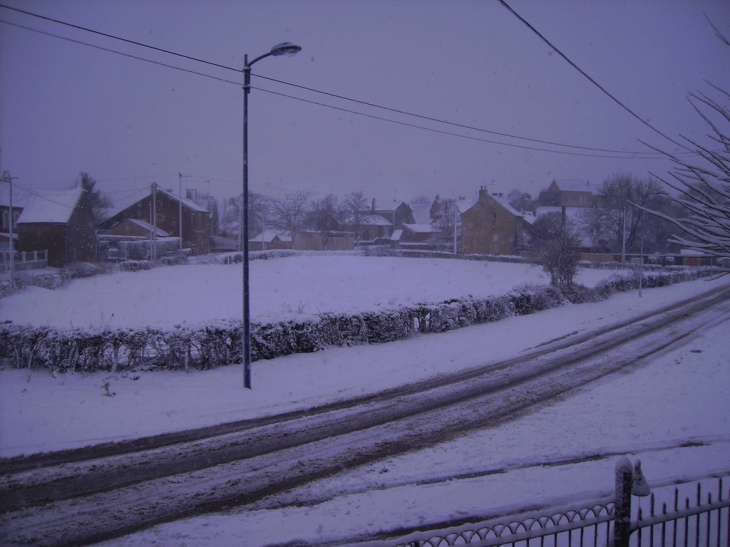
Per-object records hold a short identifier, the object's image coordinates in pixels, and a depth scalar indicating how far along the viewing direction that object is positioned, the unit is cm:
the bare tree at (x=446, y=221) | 7481
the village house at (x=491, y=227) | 6106
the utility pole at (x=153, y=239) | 4403
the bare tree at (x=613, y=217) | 4762
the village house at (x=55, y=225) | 4062
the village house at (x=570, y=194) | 9412
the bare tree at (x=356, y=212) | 8588
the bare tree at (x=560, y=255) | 2350
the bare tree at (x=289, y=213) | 8512
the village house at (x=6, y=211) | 3494
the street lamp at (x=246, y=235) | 966
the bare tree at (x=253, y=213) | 8812
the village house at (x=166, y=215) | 6106
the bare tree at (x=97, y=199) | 5643
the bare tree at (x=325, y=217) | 7650
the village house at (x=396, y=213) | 9925
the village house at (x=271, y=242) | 7969
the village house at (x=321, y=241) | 7556
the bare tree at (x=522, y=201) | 9769
